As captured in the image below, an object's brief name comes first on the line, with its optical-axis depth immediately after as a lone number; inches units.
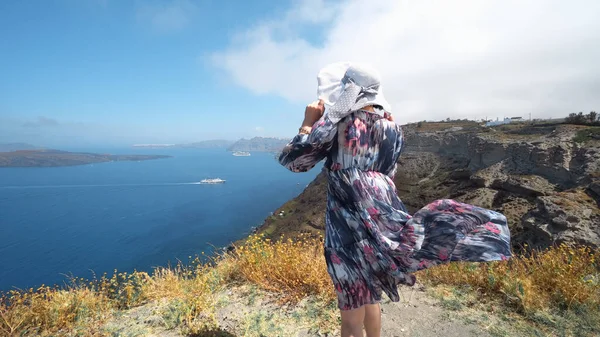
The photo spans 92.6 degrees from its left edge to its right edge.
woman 62.5
